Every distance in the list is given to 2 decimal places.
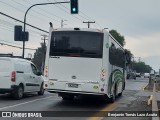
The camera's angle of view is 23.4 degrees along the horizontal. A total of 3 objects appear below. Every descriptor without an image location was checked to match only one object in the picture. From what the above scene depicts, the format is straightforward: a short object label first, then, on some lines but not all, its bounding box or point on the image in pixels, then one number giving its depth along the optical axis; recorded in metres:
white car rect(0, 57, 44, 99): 17.67
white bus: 15.19
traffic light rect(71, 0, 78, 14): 24.79
